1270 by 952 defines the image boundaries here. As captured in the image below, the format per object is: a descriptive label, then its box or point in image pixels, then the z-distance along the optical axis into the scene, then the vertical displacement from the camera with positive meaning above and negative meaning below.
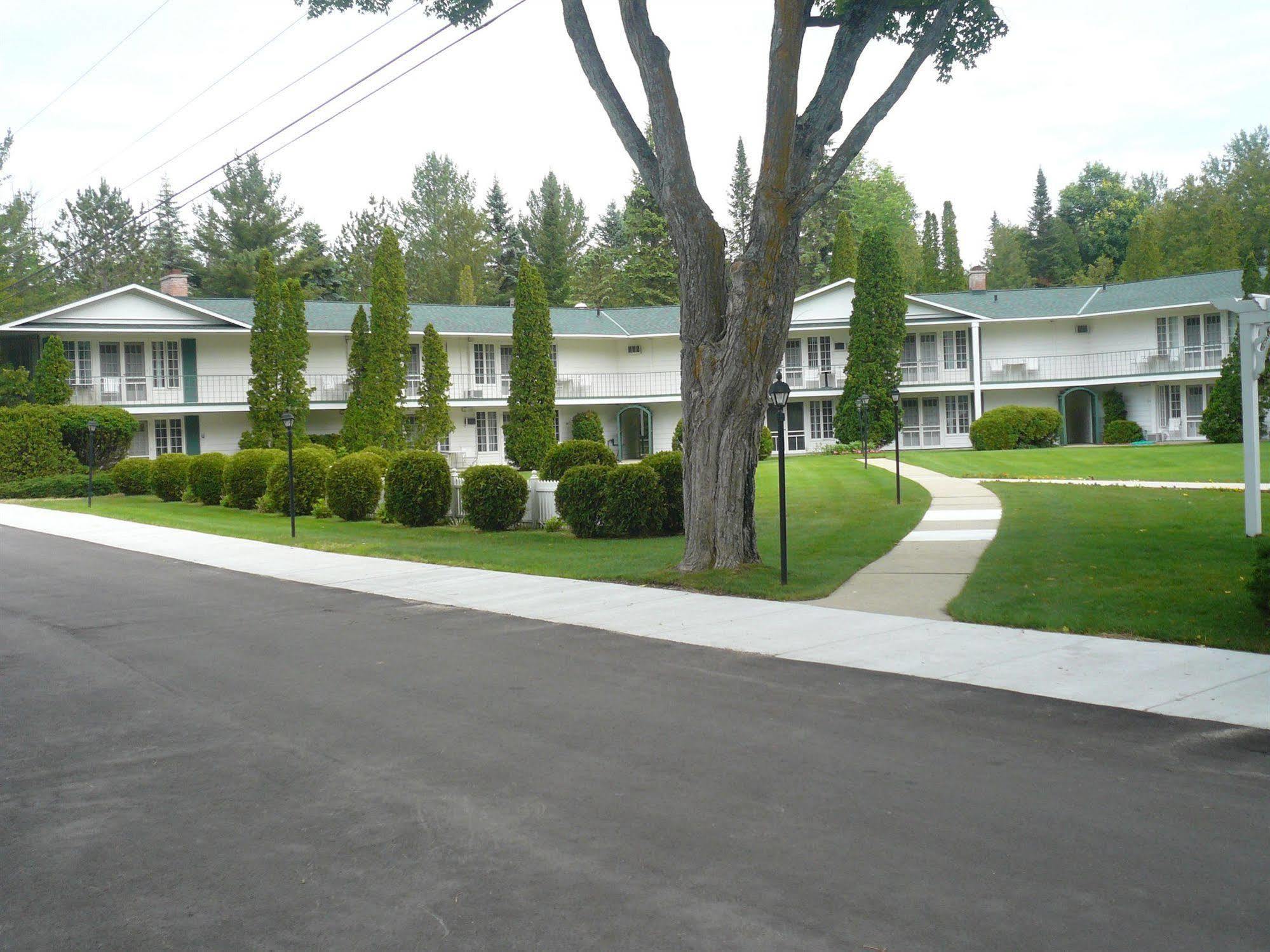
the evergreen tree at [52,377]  36.47 +2.59
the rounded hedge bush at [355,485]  24.97 -0.93
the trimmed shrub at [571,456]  21.31 -0.34
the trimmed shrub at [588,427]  42.91 +0.46
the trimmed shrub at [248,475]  28.92 -0.73
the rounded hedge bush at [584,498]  18.89 -1.04
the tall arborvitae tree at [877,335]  40.53 +3.57
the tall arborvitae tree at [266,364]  37.56 +2.90
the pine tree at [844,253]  48.91 +8.04
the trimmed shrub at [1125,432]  40.62 -0.31
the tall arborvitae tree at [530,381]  37.16 +2.03
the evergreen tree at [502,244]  74.12 +13.70
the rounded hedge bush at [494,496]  21.06 -1.07
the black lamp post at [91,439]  30.86 +0.38
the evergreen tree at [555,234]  69.62 +13.66
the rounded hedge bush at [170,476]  32.34 -0.78
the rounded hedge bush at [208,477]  30.70 -0.78
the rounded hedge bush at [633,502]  18.58 -1.11
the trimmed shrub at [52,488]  34.41 -1.08
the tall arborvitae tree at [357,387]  37.38 +2.04
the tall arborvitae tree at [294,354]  37.84 +3.22
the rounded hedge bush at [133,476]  34.97 -0.79
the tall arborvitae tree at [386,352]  37.22 +3.19
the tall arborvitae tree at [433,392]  38.59 +1.83
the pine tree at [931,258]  59.12 +9.52
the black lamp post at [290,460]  20.89 -0.25
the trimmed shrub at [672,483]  18.73 -0.81
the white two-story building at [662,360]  39.44 +3.03
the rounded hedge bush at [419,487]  22.72 -0.92
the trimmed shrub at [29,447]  34.91 +0.23
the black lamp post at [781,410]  12.57 +0.28
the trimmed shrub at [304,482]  27.27 -0.89
